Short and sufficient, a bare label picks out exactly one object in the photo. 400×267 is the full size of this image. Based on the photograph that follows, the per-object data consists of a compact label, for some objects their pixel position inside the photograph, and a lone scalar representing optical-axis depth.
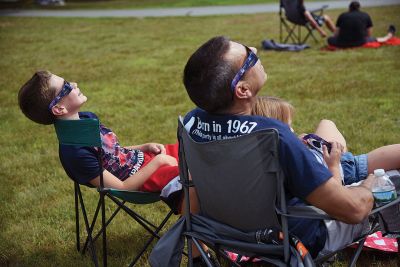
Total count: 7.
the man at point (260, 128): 2.06
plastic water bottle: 2.29
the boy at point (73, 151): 2.88
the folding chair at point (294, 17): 11.23
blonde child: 2.63
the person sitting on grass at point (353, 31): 9.74
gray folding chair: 2.10
